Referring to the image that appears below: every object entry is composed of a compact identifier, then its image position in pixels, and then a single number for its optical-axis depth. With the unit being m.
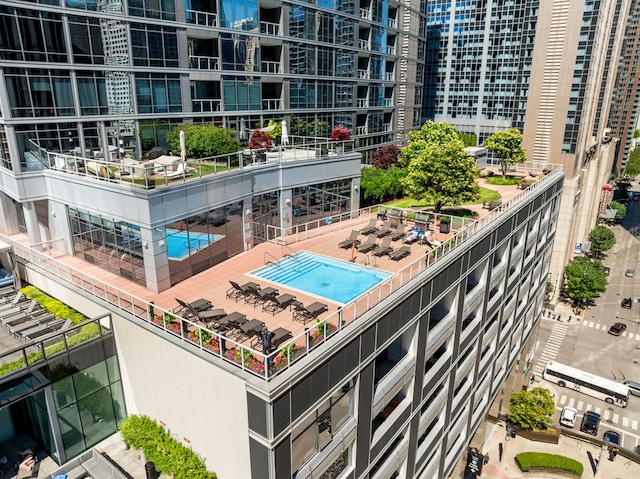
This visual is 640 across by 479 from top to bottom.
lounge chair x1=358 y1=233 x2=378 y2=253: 26.00
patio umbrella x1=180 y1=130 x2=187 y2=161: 23.60
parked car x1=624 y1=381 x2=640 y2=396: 55.25
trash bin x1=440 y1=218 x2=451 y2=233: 29.27
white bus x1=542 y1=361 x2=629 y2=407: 53.75
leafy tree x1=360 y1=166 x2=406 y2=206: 39.22
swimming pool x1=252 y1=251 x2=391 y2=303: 21.00
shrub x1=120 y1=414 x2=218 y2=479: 15.97
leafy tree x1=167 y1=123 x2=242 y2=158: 28.61
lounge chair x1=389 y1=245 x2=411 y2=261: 24.88
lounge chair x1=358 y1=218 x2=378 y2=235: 29.42
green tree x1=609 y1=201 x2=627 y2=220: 122.19
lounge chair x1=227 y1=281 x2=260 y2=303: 19.52
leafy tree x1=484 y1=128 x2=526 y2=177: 49.56
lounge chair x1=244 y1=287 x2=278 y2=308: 18.88
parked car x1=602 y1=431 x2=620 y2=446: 47.06
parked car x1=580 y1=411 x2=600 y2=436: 48.59
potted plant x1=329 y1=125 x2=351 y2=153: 35.25
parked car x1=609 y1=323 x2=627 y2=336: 68.25
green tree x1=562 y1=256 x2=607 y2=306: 72.56
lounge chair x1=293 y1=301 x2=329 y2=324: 17.86
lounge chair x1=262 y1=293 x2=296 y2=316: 18.73
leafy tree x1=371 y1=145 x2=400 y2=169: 49.50
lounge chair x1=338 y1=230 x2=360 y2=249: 26.95
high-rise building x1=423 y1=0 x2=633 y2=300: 71.56
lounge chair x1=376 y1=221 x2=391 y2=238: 28.66
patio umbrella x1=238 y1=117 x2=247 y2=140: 42.88
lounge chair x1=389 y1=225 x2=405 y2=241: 27.84
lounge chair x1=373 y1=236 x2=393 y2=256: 25.50
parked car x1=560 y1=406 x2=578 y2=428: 49.88
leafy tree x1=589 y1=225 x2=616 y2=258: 93.25
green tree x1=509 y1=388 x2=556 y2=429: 45.62
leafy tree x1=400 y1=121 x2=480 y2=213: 32.78
